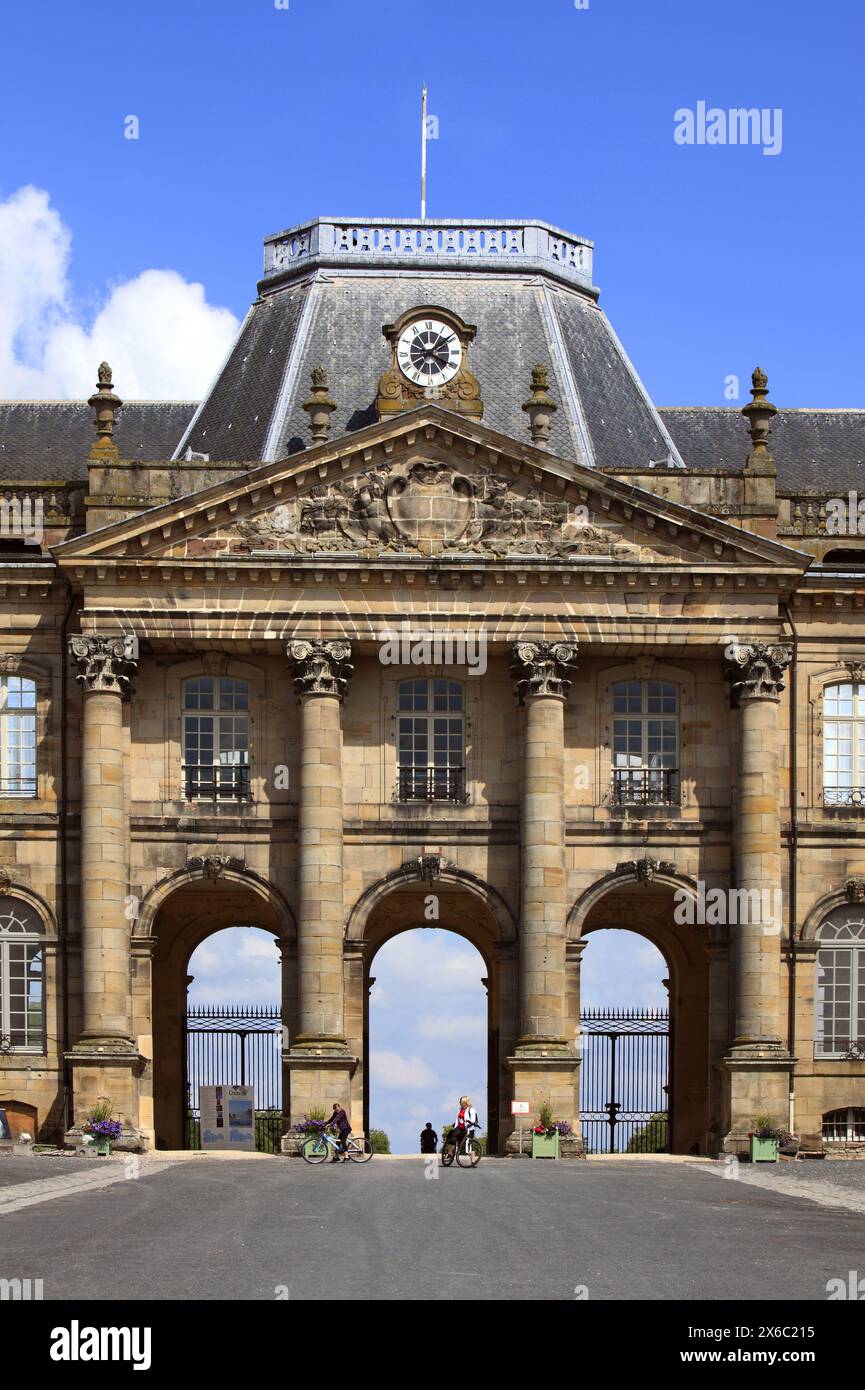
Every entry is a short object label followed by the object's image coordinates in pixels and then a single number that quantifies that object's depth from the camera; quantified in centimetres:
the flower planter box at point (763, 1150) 5325
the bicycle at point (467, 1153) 4991
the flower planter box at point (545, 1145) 5306
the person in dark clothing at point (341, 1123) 5147
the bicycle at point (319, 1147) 5147
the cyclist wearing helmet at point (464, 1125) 5034
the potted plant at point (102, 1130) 5188
